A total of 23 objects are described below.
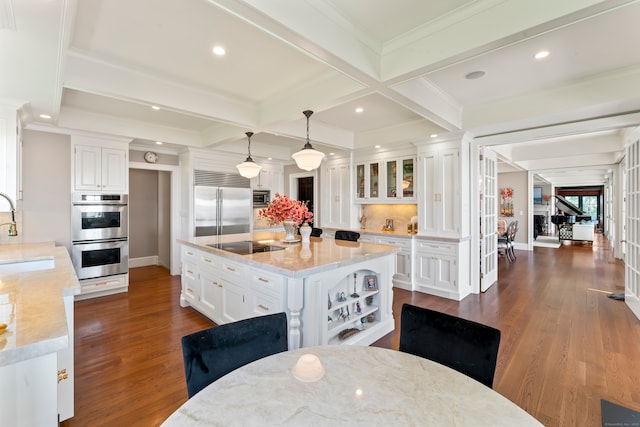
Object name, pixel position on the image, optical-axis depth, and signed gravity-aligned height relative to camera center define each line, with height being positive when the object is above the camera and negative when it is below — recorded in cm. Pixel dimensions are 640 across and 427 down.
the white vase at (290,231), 365 -23
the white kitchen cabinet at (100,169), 428 +64
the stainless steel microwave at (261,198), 659 +33
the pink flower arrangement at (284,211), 347 +2
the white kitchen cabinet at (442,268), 431 -83
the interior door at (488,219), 464 -9
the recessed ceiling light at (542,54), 254 +137
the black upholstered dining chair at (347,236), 426 -33
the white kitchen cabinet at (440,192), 439 +33
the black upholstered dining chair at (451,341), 126 -59
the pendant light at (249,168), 414 +62
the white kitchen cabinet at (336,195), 590 +35
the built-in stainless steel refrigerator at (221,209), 556 +7
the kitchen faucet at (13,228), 214 -11
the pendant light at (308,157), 329 +63
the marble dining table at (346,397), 86 -60
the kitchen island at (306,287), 234 -69
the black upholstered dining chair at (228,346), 119 -58
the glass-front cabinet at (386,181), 506 +58
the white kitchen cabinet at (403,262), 479 -80
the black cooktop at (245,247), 307 -38
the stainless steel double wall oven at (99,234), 426 -32
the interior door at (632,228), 347 -18
